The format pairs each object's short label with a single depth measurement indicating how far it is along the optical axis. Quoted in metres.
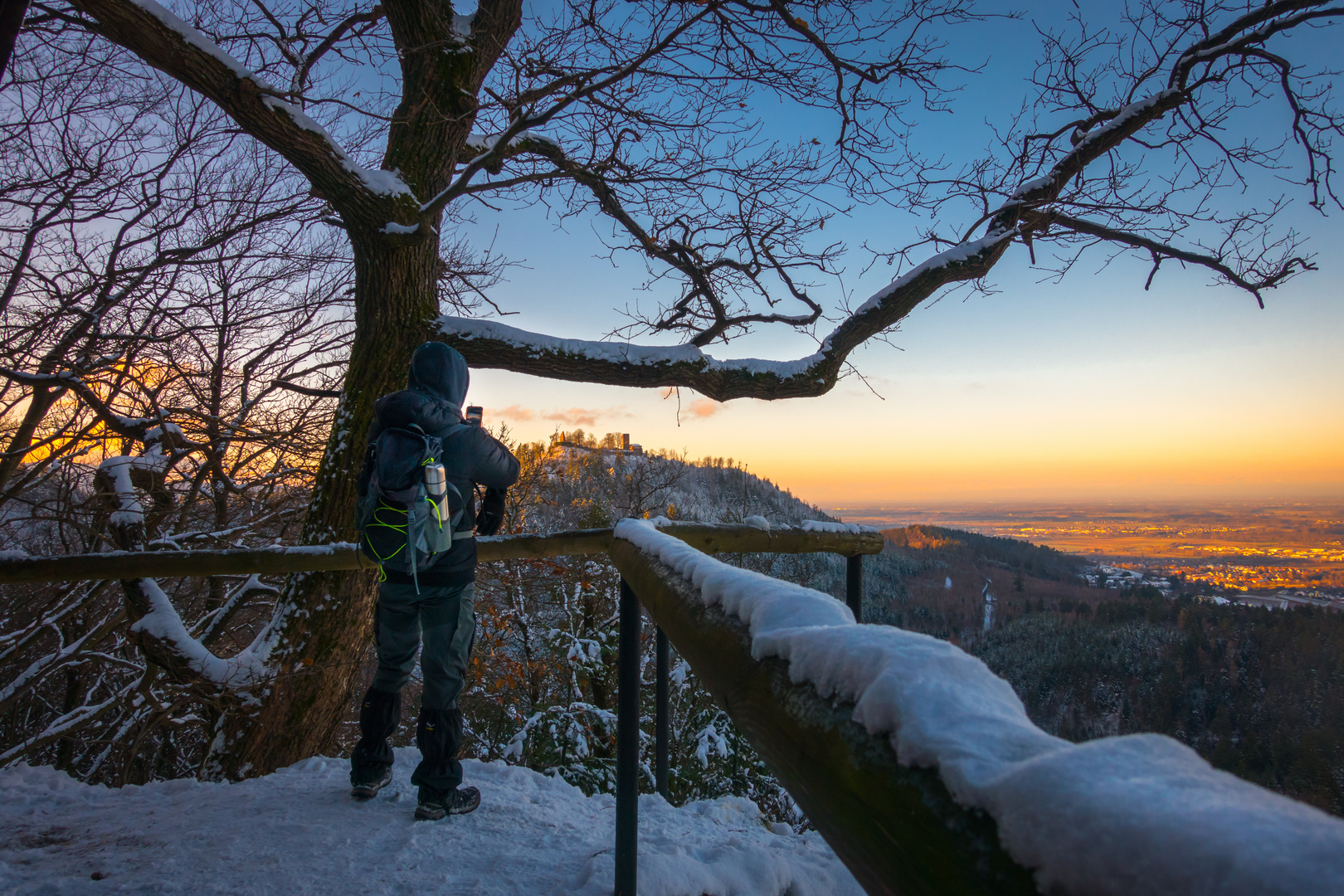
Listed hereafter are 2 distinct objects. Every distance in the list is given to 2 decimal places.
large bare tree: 3.31
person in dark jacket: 2.42
